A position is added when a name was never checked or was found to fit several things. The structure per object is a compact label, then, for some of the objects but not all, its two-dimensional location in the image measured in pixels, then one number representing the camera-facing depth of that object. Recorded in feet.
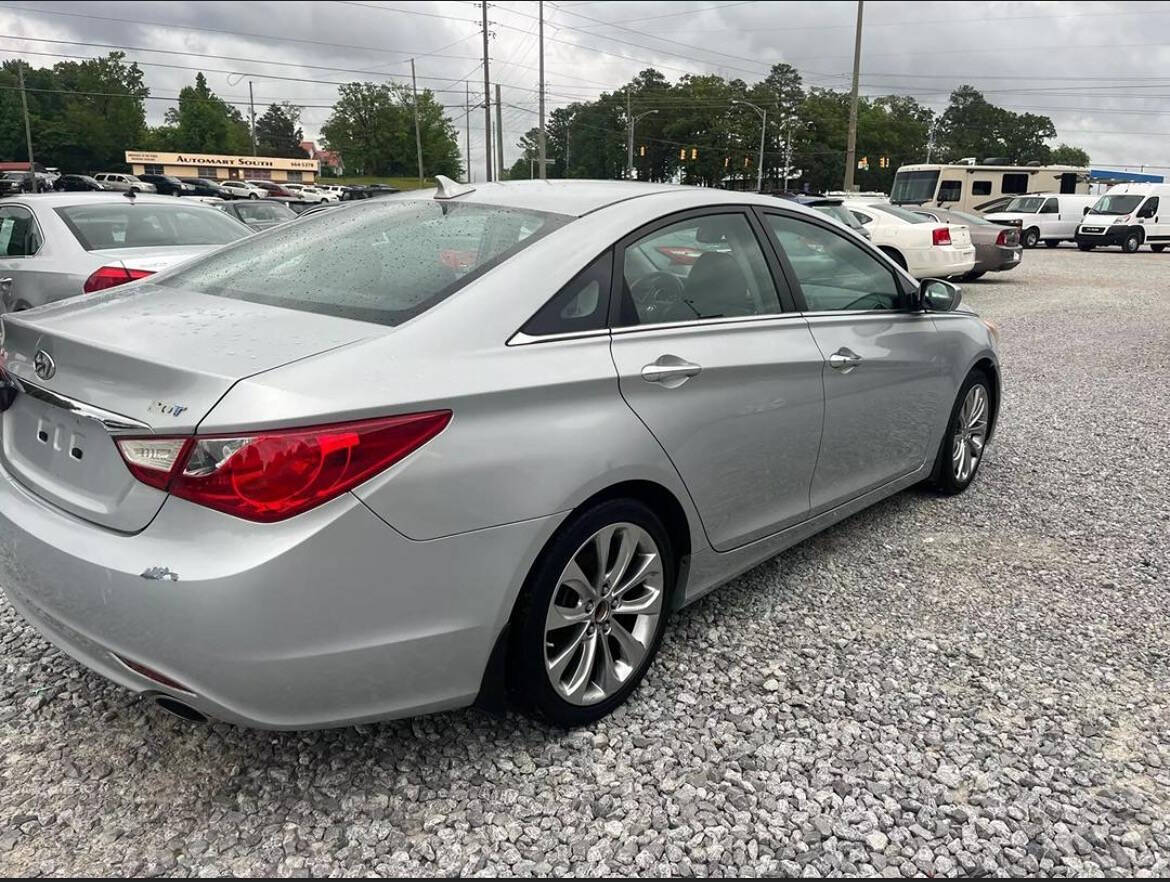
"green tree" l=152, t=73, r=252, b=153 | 343.87
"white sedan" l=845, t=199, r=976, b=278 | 46.26
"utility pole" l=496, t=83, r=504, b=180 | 164.45
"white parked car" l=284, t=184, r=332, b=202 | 170.29
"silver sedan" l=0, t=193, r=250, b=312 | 20.10
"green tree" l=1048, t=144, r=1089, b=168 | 407.60
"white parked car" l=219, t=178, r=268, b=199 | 157.99
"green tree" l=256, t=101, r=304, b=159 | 440.04
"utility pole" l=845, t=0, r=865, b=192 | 93.30
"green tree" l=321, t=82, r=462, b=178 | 363.35
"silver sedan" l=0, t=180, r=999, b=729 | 6.22
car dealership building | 283.38
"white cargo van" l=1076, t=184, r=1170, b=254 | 91.81
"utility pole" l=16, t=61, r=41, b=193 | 233.23
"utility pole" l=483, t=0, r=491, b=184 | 146.28
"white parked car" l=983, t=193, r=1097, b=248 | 95.50
